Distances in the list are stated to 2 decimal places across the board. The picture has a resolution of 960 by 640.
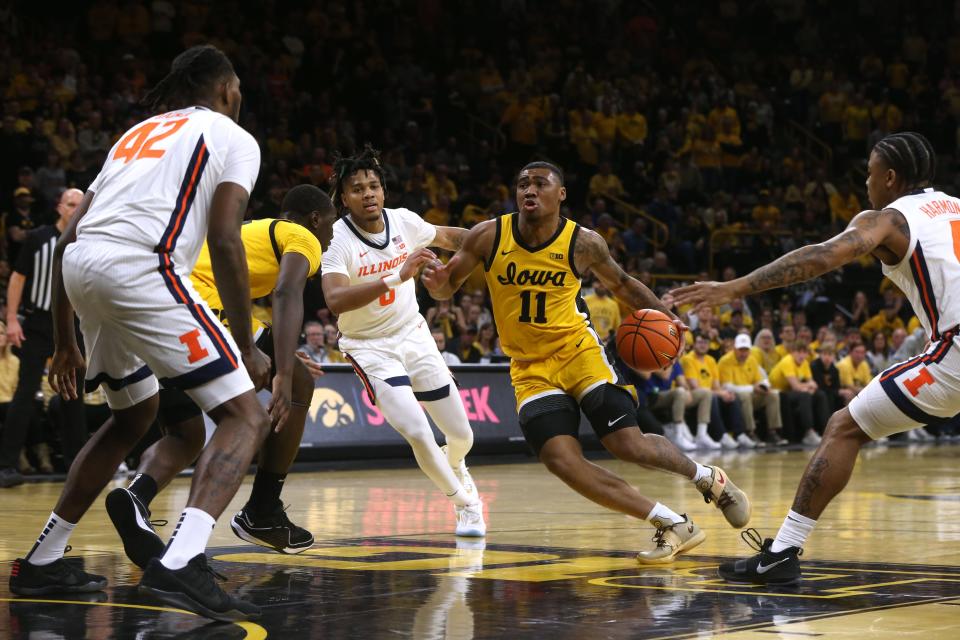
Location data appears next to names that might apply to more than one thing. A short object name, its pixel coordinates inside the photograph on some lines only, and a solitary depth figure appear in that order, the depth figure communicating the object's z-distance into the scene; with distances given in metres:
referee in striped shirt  10.91
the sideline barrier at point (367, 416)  14.18
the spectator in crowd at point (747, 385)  18.48
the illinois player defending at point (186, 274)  4.90
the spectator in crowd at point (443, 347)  15.38
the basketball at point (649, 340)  7.21
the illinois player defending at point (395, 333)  8.14
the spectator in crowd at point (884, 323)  22.02
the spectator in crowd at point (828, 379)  19.72
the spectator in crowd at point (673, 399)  17.38
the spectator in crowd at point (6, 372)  12.45
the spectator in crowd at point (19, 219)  15.27
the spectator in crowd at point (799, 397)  19.17
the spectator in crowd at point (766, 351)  19.41
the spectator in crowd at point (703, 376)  17.75
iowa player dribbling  7.00
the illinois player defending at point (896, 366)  5.89
